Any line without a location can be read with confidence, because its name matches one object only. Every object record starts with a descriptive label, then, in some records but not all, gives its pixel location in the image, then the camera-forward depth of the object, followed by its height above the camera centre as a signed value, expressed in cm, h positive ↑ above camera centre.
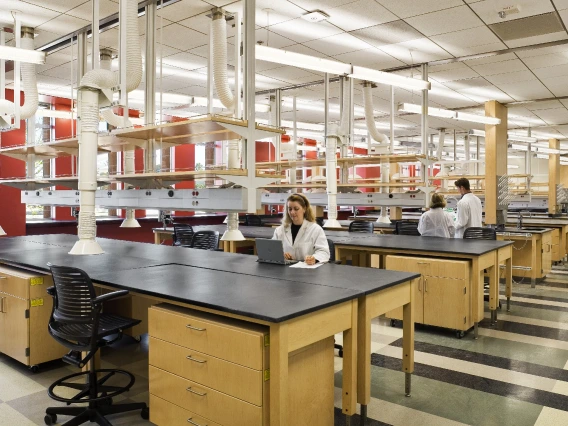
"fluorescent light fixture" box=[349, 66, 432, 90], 483 +132
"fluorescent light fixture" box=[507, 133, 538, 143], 1094 +145
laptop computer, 360 -41
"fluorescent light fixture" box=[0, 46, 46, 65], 415 +132
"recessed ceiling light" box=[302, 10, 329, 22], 508 +203
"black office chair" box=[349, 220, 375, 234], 677 -40
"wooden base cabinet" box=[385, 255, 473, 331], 429 -86
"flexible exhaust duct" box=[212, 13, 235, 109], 492 +150
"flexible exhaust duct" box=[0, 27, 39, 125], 566 +145
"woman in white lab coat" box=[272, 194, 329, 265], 375 -28
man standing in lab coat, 618 -13
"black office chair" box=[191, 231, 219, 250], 577 -52
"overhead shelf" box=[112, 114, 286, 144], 364 +61
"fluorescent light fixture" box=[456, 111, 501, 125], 693 +129
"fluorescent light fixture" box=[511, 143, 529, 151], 1430 +167
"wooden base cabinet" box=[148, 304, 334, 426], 212 -86
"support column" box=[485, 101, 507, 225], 927 +78
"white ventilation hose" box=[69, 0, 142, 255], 391 +55
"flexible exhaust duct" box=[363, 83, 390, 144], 764 +138
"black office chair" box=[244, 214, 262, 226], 901 -41
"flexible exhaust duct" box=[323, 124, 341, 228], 632 +47
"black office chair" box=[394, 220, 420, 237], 648 -41
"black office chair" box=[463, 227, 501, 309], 565 -42
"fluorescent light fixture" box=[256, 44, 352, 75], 411 +128
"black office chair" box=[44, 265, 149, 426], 273 -81
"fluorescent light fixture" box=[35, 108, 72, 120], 633 +119
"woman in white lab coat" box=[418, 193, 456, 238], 575 -26
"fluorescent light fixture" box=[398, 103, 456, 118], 652 +126
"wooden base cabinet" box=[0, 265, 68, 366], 358 -94
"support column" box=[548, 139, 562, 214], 1342 +61
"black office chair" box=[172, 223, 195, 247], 657 -52
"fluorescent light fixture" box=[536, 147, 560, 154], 1284 +136
